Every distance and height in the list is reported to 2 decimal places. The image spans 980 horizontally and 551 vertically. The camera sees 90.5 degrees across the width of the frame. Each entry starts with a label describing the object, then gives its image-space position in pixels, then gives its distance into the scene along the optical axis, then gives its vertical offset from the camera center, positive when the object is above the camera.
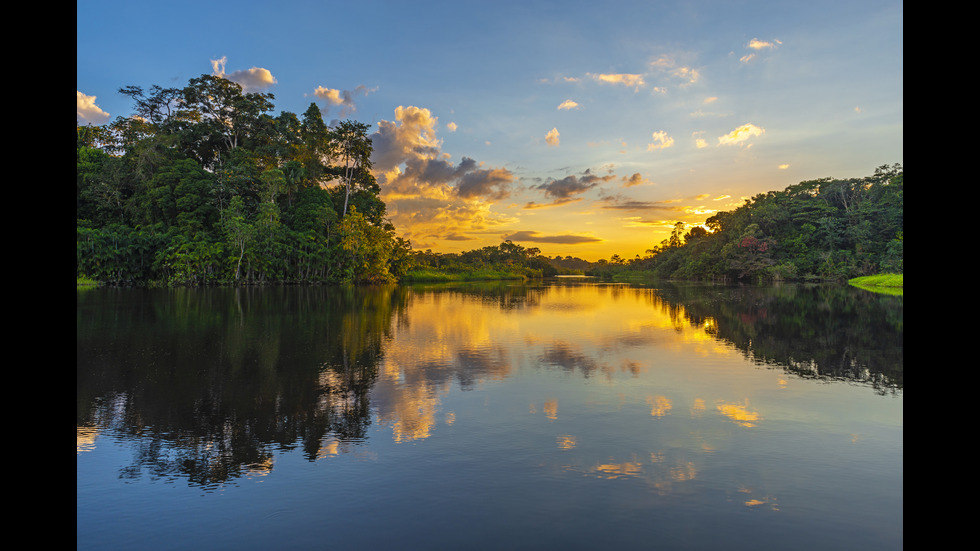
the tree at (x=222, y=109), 51.50 +17.72
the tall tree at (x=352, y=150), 55.41 +14.29
